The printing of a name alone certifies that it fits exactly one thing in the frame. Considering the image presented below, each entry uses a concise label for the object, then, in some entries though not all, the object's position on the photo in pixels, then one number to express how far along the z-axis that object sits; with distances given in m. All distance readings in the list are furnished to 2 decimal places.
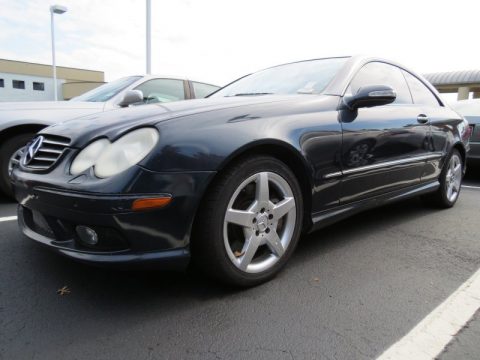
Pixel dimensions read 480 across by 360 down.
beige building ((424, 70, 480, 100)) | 27.84
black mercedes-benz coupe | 1.74
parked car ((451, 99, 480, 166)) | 5.52
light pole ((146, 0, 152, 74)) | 10.73
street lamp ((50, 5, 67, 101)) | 16.73
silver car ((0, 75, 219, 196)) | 3.78
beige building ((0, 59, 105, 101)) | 41.72
